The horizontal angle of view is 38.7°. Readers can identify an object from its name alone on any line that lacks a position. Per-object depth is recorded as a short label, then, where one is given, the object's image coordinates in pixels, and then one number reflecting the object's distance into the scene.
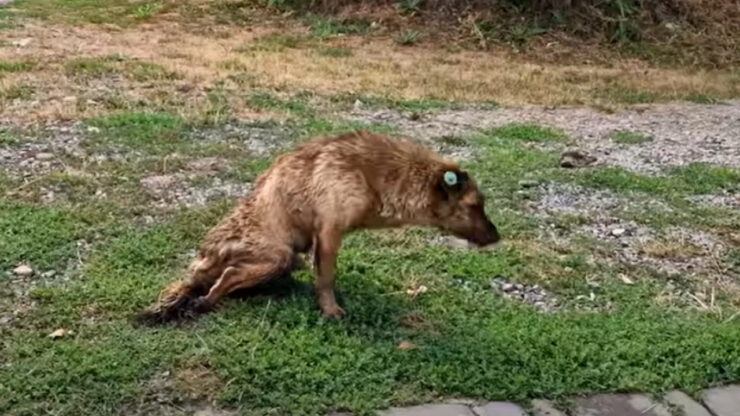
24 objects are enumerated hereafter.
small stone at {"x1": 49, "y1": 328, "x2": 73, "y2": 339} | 3.96
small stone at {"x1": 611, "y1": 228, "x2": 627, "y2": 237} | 5.67
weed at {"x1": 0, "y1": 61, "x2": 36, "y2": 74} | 8.97
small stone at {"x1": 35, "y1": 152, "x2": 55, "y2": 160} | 6.36
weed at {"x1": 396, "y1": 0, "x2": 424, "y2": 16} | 13.42
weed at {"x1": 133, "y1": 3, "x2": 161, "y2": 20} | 13.34
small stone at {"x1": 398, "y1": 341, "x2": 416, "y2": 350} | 4.02
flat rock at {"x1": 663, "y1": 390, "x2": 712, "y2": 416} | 3.74
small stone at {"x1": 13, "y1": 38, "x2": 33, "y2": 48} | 10.38
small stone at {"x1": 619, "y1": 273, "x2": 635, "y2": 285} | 4.94
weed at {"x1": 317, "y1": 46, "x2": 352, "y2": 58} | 11.44
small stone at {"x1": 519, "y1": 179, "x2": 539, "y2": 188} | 6.47
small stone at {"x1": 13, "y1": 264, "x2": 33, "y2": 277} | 4.55
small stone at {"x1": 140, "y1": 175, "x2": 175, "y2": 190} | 5.95
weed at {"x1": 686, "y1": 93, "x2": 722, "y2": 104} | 10.35
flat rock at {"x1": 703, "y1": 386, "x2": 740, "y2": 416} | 3.75
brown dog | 4.21
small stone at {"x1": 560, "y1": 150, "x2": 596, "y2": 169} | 7.08
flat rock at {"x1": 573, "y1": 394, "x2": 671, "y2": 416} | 3.71
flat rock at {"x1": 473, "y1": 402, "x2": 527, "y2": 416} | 3.64
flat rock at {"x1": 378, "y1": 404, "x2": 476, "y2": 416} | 3.58
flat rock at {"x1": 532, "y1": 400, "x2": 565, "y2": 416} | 3.68
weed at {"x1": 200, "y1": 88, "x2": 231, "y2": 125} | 7.61
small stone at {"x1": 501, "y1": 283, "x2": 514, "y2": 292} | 4.75
